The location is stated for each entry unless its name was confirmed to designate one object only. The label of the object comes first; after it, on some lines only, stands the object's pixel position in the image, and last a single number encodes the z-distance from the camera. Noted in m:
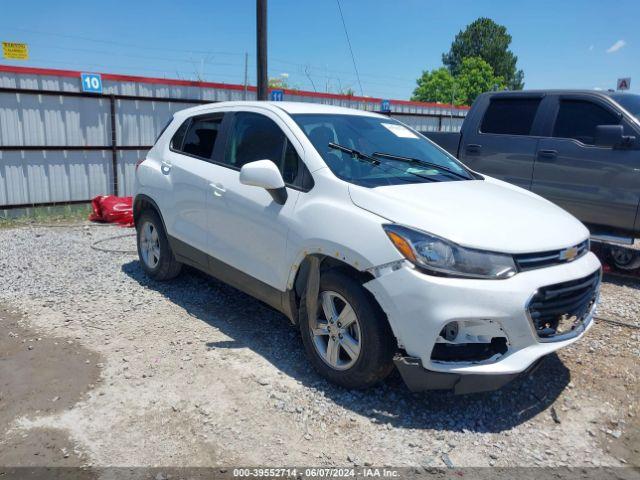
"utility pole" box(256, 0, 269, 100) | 10.84
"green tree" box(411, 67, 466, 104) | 60.22
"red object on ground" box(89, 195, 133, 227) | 8.93
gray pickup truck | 5.68
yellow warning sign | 10.73
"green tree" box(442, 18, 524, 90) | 63.53
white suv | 2.90
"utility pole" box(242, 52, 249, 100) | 12.65
